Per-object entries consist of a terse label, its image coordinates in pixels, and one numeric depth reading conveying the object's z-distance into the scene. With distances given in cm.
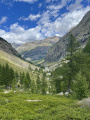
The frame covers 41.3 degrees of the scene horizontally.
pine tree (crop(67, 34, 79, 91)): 3856
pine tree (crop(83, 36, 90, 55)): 5141
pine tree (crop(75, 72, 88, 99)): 2780
